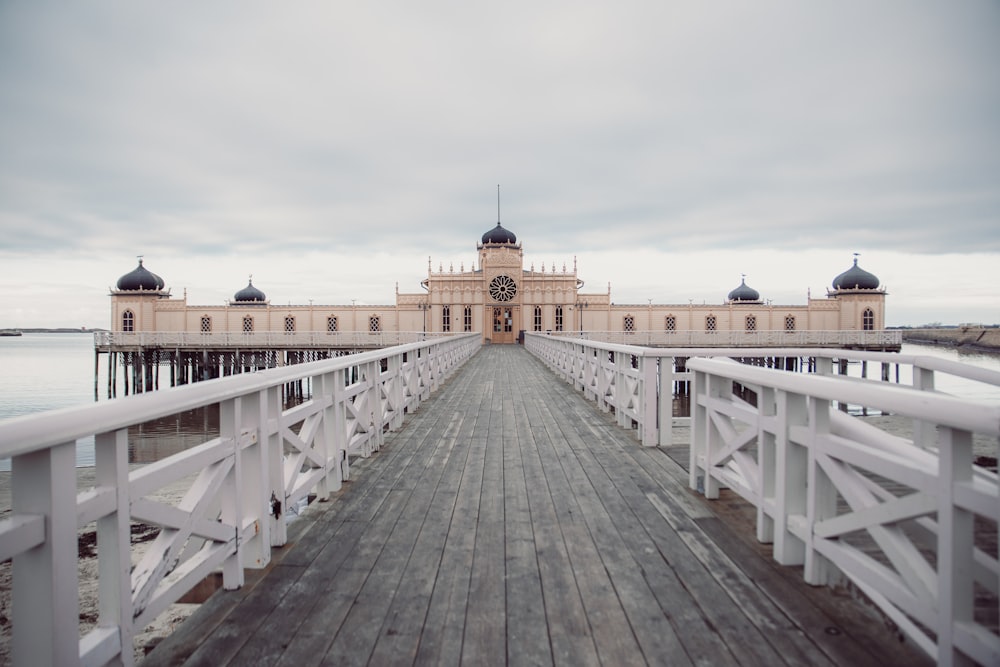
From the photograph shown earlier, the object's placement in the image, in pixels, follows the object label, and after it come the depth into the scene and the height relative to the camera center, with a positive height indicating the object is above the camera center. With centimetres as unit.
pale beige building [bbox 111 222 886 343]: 4662 +102
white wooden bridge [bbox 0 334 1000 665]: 200 -132
